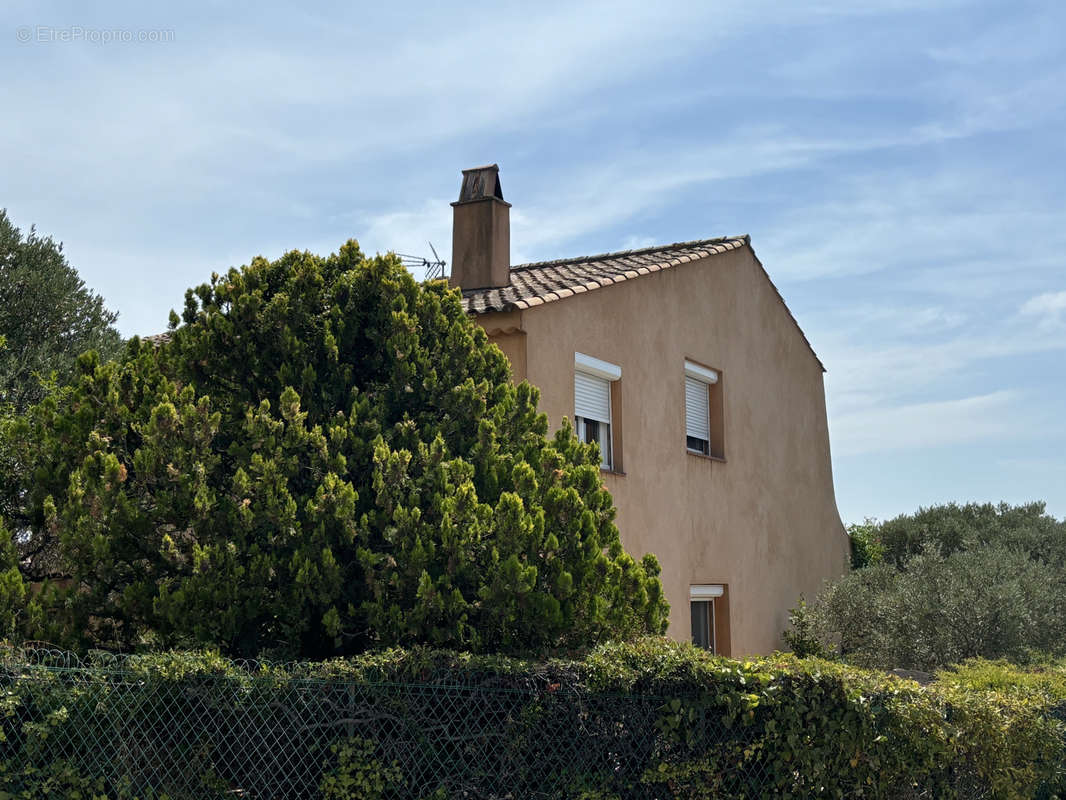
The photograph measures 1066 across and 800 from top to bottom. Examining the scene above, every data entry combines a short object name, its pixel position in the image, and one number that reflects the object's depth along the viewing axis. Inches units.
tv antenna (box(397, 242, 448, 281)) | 717.3
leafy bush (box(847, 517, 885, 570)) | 858.1
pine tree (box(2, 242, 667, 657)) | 328.2
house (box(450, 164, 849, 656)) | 530.6
